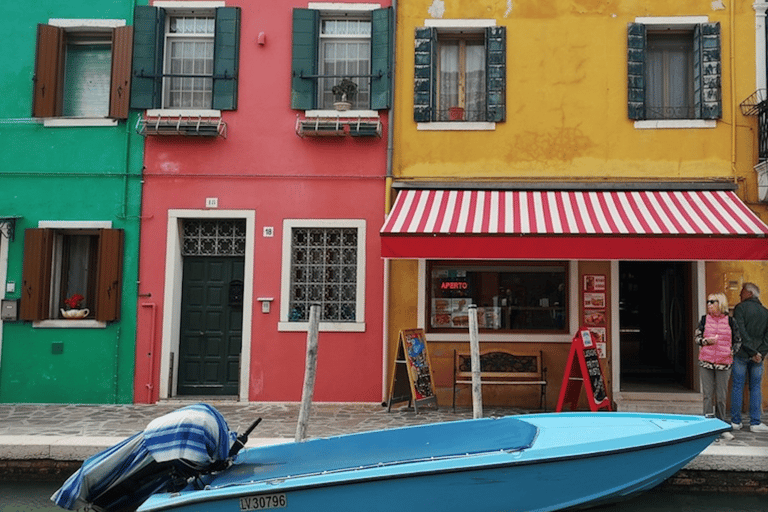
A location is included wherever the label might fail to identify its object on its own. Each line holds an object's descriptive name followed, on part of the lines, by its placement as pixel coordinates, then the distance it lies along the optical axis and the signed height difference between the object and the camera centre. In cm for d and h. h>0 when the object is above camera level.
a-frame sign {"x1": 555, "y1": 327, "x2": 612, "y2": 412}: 894 -84
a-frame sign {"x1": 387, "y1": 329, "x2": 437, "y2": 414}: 961 -96
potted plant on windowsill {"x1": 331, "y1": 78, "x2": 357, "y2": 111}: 1056 +302
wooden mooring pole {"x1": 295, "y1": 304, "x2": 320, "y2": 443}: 726 -83
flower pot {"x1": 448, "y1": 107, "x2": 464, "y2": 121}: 1061 +275
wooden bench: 985 -89
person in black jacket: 845 -53
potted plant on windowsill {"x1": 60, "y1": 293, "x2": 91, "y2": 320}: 1053 -23
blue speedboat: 523 -129
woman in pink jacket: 832 -45
